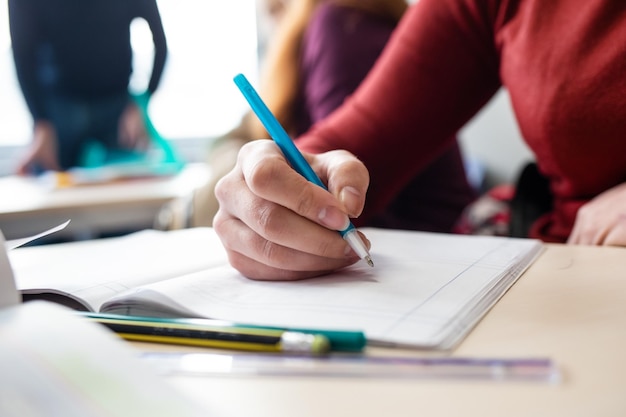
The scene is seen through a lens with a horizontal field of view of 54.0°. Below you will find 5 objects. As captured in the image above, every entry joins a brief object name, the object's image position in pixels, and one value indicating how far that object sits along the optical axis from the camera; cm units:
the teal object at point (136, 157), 148
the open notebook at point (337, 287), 32
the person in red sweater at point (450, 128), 41
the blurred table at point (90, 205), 100
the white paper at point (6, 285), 31
